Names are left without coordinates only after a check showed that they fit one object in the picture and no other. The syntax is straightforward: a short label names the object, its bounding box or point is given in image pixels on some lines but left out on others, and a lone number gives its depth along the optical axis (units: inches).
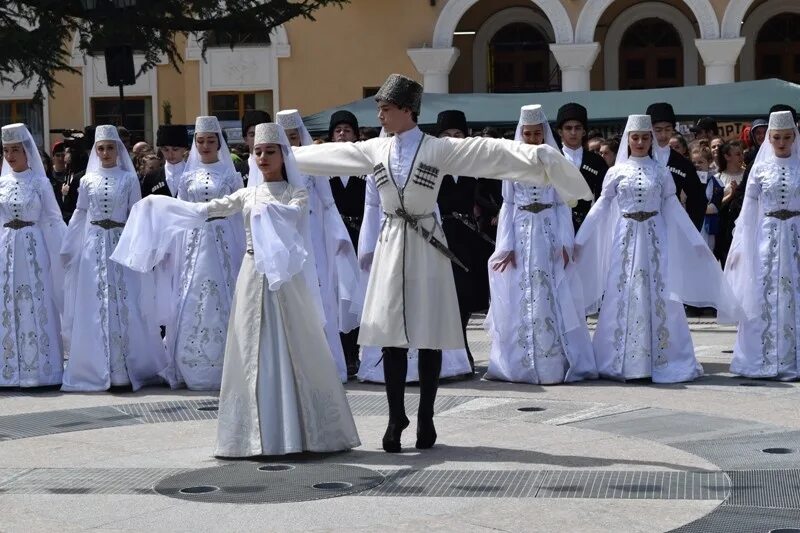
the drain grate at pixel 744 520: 255.4
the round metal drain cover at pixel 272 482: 285.1
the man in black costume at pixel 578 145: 470.6
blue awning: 815.6
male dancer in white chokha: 323.3
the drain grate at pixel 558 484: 281.4
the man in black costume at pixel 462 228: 450.0
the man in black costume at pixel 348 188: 472.1
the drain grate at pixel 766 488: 274.1
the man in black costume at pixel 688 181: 475.5
